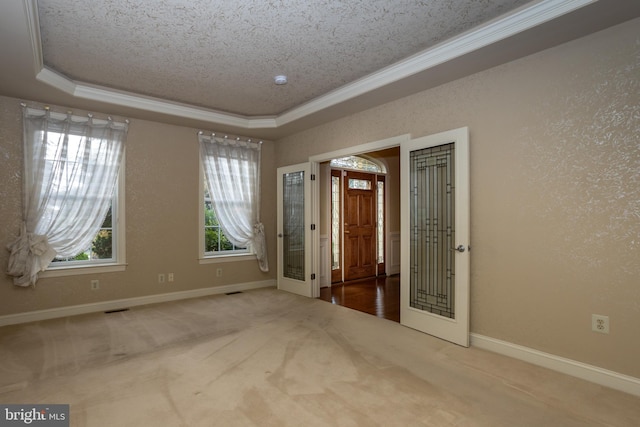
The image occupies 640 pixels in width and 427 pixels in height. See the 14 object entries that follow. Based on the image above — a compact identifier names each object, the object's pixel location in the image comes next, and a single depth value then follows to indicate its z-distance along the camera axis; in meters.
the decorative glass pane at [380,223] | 7.19
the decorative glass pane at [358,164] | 6.52
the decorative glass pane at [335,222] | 6.37
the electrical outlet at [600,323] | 2.52
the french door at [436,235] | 3.25
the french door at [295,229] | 5.34
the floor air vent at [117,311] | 4.39
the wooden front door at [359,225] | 6.59
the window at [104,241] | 4.30
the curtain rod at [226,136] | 5.38
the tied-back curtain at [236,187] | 5.37
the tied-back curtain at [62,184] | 3.96
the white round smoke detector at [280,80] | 3.76
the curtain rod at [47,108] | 3.97
